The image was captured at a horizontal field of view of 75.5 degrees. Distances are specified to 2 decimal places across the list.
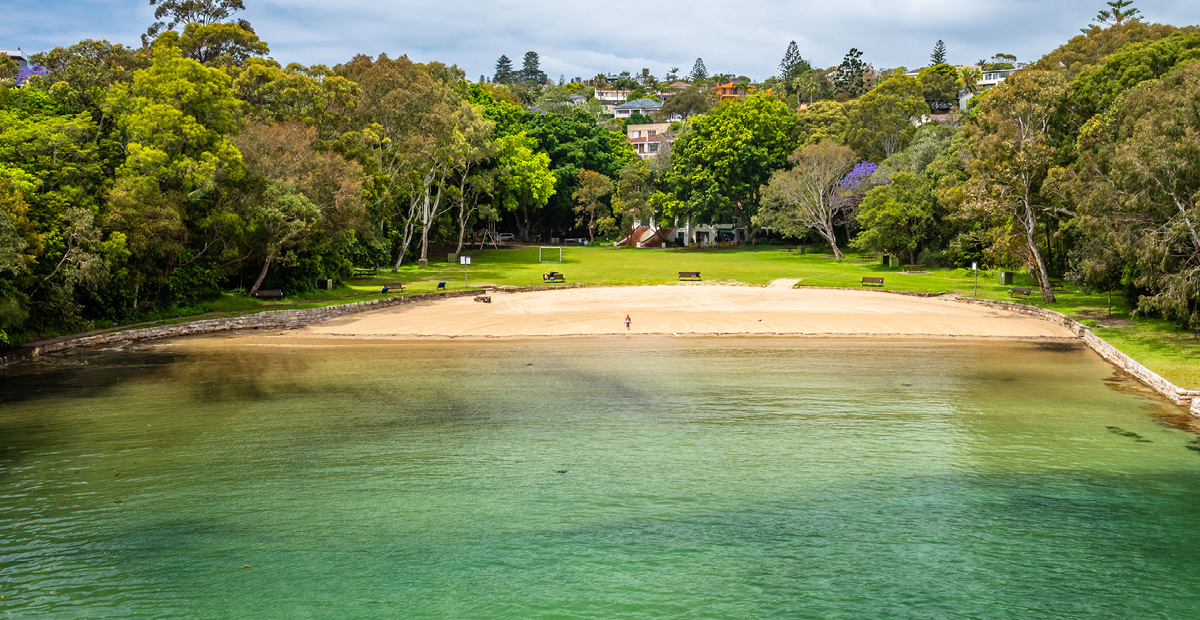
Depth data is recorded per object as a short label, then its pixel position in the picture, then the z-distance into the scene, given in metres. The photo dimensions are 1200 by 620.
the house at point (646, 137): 144.25
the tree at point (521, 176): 72.00
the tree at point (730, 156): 83.00
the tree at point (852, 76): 144.25
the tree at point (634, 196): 88.56
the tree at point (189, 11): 55.59
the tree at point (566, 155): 89.81
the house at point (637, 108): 186.98
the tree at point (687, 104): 161.25
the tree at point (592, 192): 87.38
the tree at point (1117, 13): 85.19
